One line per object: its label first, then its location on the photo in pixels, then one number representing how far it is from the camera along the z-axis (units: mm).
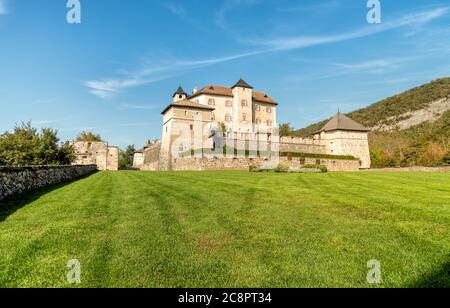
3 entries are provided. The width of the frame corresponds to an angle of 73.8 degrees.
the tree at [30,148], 19656
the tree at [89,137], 71994
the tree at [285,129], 67875
